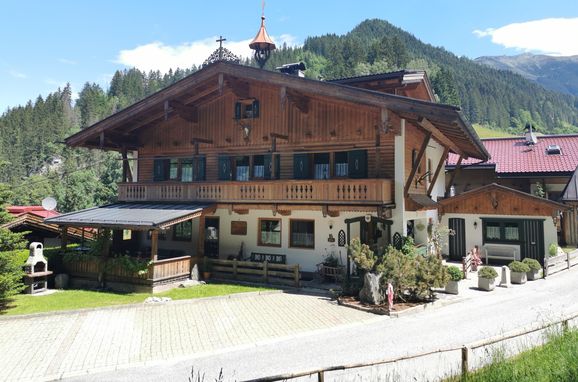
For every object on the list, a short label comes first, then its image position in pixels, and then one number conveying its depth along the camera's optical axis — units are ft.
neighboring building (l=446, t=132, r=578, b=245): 98.68
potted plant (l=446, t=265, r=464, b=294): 53.01
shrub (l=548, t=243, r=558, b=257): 73.00
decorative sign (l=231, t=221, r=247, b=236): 70.13
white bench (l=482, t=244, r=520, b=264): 75.31
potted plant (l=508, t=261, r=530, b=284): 59.00
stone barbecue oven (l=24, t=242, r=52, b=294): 55.72
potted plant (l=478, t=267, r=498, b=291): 55.11
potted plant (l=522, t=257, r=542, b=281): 60.86
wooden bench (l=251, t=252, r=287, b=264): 66.33
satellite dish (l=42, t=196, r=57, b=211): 81.82
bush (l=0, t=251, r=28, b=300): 45.57
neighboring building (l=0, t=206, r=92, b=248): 67.00
